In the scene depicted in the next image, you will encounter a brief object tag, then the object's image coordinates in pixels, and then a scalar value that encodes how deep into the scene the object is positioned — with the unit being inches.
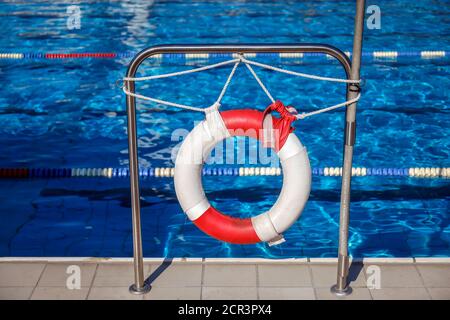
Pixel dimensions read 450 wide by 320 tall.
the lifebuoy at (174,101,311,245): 211.0
